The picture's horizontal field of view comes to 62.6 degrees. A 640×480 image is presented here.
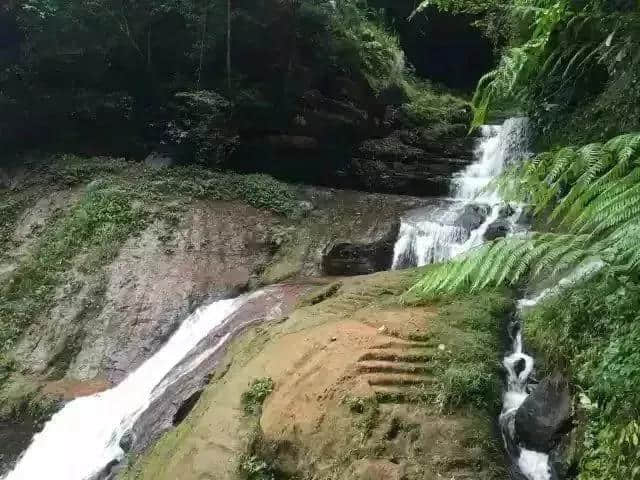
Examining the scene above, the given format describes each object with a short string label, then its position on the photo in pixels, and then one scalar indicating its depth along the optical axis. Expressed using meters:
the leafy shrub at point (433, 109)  14.03
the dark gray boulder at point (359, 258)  10.15
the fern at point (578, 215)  3.41
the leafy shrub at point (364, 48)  13.47
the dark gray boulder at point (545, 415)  4.03
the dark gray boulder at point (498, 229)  9.04
